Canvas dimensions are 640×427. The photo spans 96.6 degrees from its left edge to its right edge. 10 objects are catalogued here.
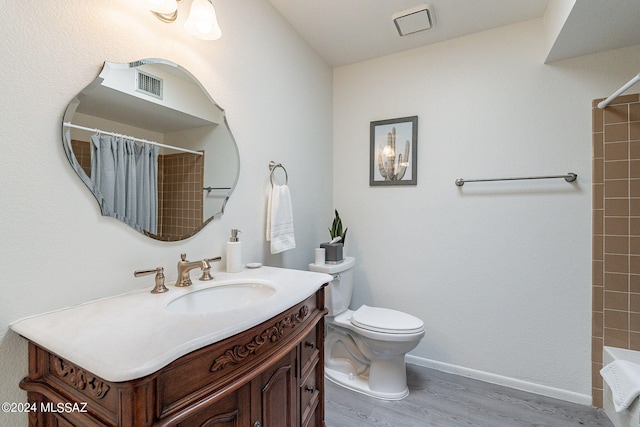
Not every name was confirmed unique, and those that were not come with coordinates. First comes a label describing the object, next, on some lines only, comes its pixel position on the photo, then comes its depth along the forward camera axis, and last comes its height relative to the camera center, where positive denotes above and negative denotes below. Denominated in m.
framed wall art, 2.17 +0.47
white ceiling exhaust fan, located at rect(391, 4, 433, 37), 1.74 +1.23
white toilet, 1.70 -0.82
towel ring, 1.71 +0.28
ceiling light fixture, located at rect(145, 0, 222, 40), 1.11 +0.76
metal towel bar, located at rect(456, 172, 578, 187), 1.72 +0.22
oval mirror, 0.92 +0.25
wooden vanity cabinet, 0.58 -0.43
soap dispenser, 1.32 -0.20
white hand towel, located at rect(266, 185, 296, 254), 1.62 -0.05
